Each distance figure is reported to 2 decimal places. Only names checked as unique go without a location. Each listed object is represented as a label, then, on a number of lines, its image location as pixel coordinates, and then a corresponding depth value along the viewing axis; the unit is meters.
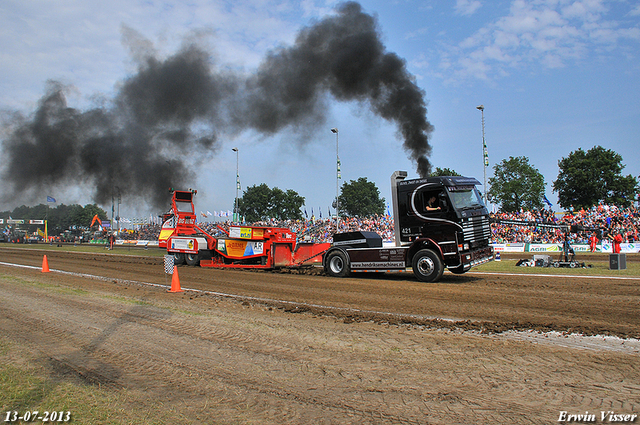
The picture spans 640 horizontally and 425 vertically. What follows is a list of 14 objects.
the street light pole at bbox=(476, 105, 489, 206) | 32.72
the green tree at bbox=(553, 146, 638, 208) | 47.41
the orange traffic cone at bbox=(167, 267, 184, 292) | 10.67
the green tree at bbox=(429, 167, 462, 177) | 46.95
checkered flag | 11.59
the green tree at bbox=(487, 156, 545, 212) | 47.84
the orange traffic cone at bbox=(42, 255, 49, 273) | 15.76
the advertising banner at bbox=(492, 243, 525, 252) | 28.90
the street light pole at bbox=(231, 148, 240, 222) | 51.66
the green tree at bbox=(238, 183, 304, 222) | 80.94
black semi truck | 11.59
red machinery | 16.17
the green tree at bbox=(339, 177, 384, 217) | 87.06
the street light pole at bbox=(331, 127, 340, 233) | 38.47
